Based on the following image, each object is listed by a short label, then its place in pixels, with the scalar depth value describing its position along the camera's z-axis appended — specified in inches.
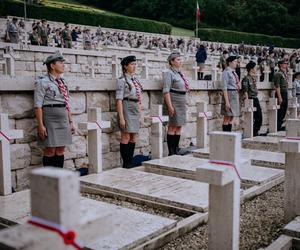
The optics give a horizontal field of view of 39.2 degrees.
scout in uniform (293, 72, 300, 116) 415.1
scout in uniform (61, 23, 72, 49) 723.4
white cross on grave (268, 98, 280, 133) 360.2
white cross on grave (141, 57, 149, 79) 417.9
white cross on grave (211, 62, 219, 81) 395.2
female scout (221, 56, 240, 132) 318.0
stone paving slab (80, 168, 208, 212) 164.9
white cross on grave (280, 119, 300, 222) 142.5
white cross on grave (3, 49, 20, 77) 373.4
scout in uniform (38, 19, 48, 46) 673.0
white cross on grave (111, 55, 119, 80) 403.3
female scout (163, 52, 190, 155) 259.1
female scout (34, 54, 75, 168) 187.3
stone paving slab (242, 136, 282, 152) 298.5
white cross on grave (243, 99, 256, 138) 337.7
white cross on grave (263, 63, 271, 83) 434.0
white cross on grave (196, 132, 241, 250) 104.1
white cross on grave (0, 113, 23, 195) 169.6
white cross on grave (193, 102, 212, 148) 278.5
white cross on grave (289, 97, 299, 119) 378.3
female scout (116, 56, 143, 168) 227.9
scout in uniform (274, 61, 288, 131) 398.3
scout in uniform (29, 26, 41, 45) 665.2
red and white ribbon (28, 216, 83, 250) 62.1
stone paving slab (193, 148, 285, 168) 239.0
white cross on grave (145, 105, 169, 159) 242.4
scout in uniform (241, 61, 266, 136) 352.5
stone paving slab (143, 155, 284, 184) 205.3
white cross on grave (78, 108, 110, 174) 202.8
